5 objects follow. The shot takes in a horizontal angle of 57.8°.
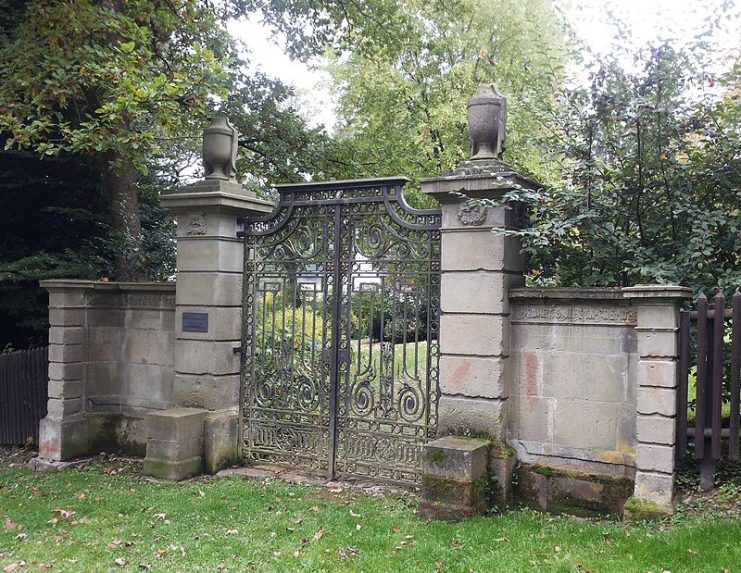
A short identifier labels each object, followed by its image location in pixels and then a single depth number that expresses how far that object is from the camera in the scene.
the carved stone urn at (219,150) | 7.73
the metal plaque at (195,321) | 7.60
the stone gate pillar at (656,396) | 5.22
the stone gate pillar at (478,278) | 6.11
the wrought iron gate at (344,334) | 6.77
